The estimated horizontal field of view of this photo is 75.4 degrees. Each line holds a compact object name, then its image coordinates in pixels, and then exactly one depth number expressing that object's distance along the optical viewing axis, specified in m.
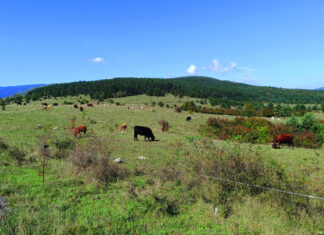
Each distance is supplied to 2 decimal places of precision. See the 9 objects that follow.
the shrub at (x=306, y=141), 18.34
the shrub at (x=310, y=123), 24.20
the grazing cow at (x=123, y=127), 22.59
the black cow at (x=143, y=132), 17.49
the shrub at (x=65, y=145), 10.07
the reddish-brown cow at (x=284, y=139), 16.67
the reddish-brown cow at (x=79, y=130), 16.09
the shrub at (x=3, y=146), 8.98
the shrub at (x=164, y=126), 24.51
